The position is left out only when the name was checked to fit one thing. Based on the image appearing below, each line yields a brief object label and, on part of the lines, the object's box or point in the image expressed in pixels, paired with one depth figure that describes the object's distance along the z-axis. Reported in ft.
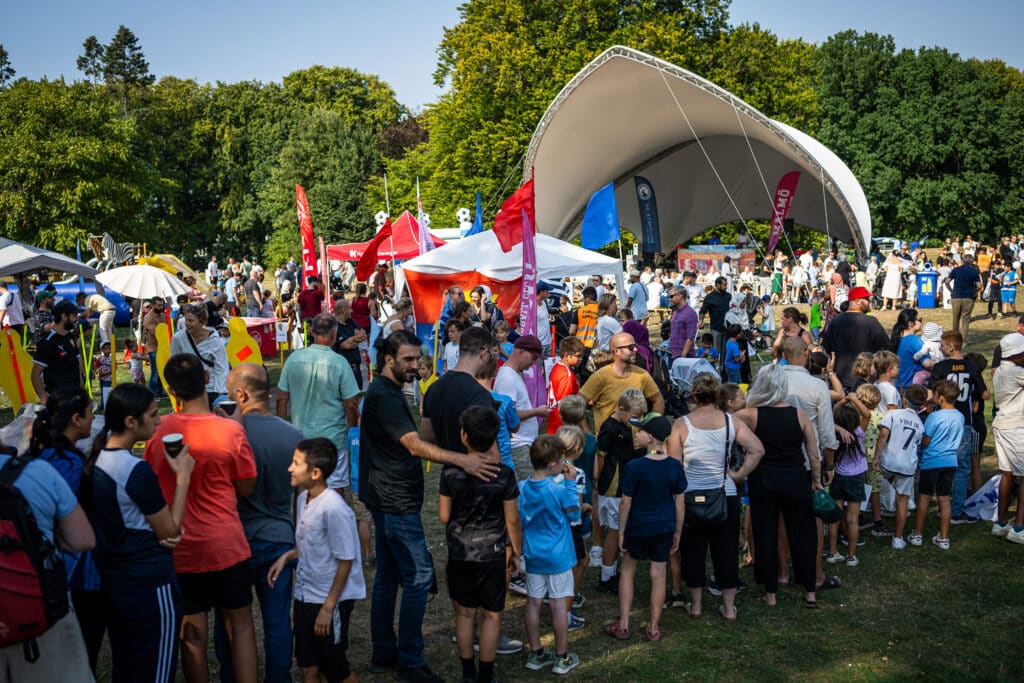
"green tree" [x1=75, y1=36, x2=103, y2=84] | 185.88
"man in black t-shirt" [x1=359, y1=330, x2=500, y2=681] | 14.49
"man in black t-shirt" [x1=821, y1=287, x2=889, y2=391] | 29.45
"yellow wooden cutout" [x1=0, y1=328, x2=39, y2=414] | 28.45
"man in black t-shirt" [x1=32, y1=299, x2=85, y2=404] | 28.66
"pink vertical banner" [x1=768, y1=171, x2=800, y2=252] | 63.82
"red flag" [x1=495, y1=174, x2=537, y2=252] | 32.23
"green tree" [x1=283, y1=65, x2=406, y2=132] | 188.55
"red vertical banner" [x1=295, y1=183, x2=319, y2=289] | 47.39
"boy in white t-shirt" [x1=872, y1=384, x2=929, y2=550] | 21.15
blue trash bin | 72.13
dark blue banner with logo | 81.41
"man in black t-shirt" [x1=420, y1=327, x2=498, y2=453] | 14.85
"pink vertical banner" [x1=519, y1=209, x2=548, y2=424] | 28.53
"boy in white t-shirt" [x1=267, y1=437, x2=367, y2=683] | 12.68
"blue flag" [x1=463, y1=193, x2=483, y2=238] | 54.03
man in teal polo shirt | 18.34
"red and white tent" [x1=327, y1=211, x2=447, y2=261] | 66.80
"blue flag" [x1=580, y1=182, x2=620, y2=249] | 46.88
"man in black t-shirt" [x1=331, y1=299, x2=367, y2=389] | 29.21
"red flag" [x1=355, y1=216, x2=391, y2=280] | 42.17
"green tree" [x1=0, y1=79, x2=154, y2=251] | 110.52
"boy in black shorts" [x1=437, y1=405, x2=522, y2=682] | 13.62
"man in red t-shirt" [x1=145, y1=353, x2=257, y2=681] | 12.26
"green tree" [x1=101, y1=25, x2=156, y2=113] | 185.16
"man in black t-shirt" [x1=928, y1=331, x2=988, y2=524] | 23.53
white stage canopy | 58.80
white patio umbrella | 48.98
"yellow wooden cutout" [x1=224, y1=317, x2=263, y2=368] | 29.91
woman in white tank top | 17.21
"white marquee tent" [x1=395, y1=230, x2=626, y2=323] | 40.19
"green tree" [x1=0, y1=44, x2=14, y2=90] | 156.76
